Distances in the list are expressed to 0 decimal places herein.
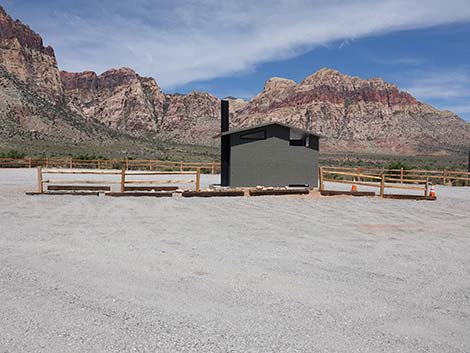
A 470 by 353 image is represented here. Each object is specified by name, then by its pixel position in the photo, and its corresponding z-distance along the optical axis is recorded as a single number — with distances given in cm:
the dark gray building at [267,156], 2317
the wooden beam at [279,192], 1909
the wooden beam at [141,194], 1769
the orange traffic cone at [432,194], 1861
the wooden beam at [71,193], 1789
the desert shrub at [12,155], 4803
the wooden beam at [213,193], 1817
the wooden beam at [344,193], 1954
